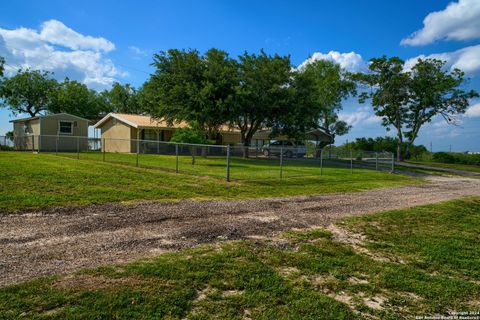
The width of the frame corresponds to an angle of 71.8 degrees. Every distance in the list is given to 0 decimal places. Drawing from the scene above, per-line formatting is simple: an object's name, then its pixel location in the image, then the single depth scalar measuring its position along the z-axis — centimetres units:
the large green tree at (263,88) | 2541
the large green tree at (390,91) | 3391
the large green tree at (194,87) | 2405
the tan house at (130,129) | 2877
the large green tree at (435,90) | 3275
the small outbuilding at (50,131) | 2753
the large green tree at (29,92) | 4128
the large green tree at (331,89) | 4022
